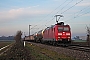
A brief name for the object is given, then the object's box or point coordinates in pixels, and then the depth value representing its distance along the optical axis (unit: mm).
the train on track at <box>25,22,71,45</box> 21988
